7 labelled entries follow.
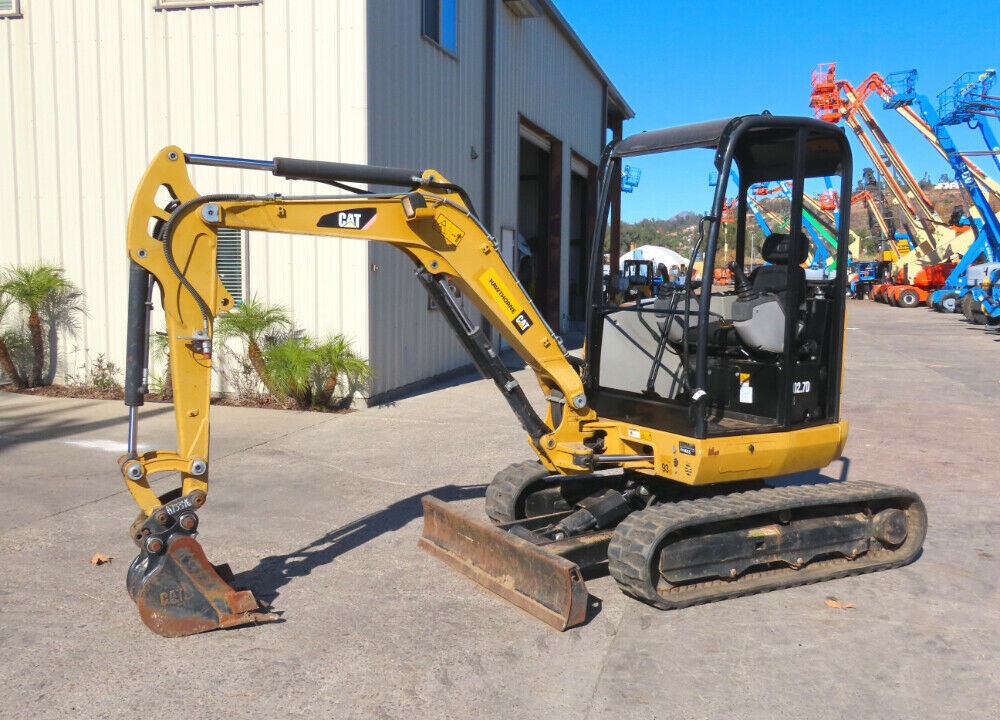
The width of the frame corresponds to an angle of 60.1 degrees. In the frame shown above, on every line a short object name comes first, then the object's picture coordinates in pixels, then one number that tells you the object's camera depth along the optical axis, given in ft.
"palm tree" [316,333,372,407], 36.14
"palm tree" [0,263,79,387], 39.55
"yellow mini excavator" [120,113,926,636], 15.17
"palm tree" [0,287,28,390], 40.24
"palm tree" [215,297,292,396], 36.52
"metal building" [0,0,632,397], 37.29
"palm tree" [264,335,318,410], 35.63
